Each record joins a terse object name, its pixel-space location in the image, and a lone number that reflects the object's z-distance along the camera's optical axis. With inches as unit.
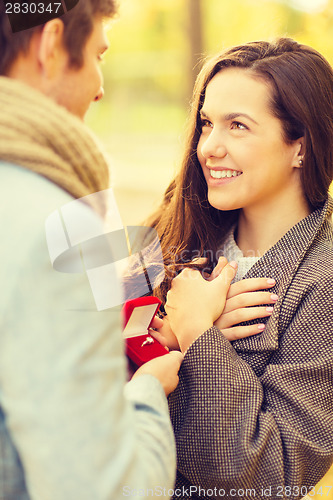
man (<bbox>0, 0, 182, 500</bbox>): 29.5
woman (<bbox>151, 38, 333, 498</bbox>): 56.0
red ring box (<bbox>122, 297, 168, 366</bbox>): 56.6
